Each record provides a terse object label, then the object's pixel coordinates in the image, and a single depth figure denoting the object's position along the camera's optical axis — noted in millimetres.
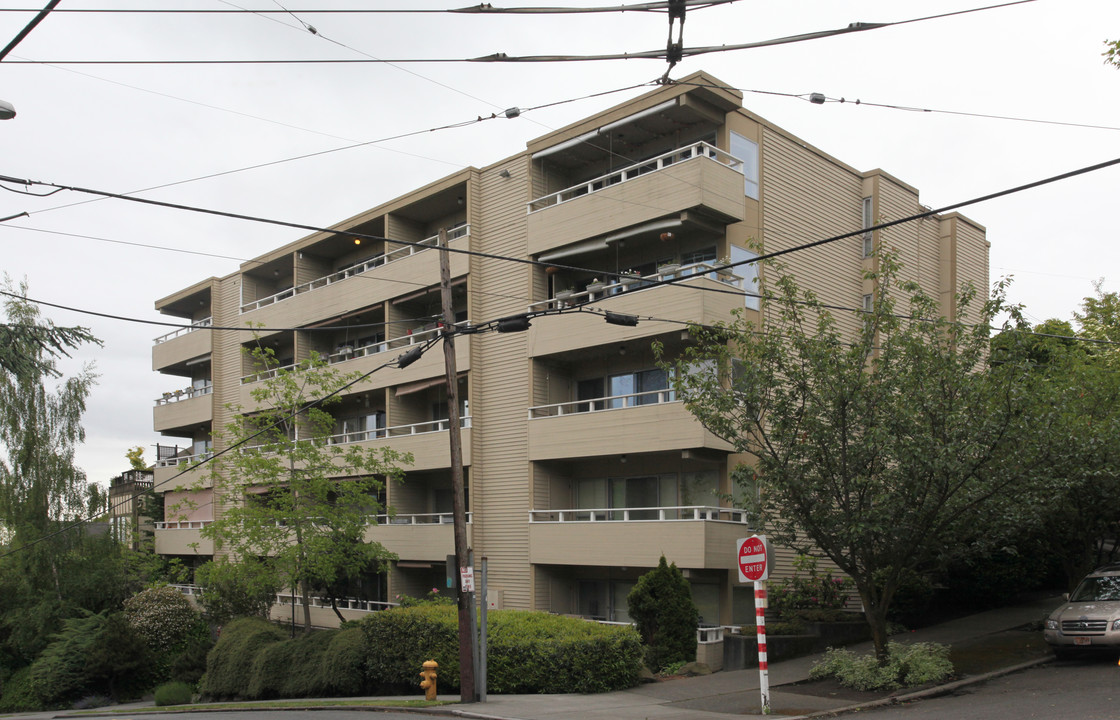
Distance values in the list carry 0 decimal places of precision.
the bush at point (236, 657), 26609
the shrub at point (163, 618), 35250
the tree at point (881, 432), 16203
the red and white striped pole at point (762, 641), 15016
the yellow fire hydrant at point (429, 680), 19078
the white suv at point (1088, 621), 17422
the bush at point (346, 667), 23156
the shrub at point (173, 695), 29188
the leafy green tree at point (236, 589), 26859
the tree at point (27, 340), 21922
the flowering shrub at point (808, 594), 23703
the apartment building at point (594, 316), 24562
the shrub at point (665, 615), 21766
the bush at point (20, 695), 32972
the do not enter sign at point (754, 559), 15078
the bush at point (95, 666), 31938
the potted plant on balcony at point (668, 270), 21153
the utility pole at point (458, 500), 18438
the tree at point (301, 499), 26688
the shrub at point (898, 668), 16766
